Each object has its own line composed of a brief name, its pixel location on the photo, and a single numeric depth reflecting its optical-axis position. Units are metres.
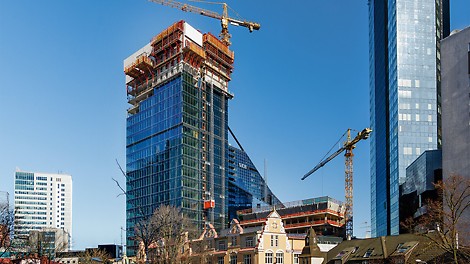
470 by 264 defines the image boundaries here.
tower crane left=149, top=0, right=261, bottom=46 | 196.73
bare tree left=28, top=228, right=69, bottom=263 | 69.61
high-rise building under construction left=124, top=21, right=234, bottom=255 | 156.00
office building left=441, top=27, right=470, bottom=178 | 89.06
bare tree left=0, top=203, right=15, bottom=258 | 50.15
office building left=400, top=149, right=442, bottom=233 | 105.44
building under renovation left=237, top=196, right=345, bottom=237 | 131.62
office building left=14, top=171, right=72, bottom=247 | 55.09
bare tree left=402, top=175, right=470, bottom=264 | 40.91
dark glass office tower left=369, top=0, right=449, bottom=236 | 142.25
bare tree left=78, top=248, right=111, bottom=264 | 81.15
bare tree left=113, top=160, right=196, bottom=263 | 44.76
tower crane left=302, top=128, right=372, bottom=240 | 159.38
